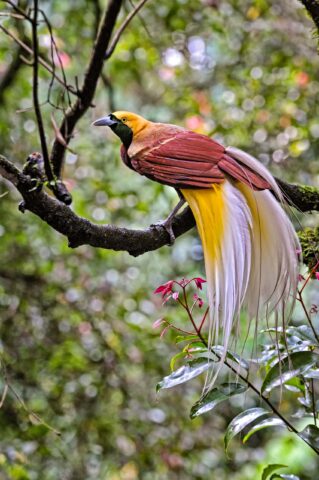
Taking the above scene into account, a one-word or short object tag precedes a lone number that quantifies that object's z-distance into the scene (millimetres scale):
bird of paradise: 4917
